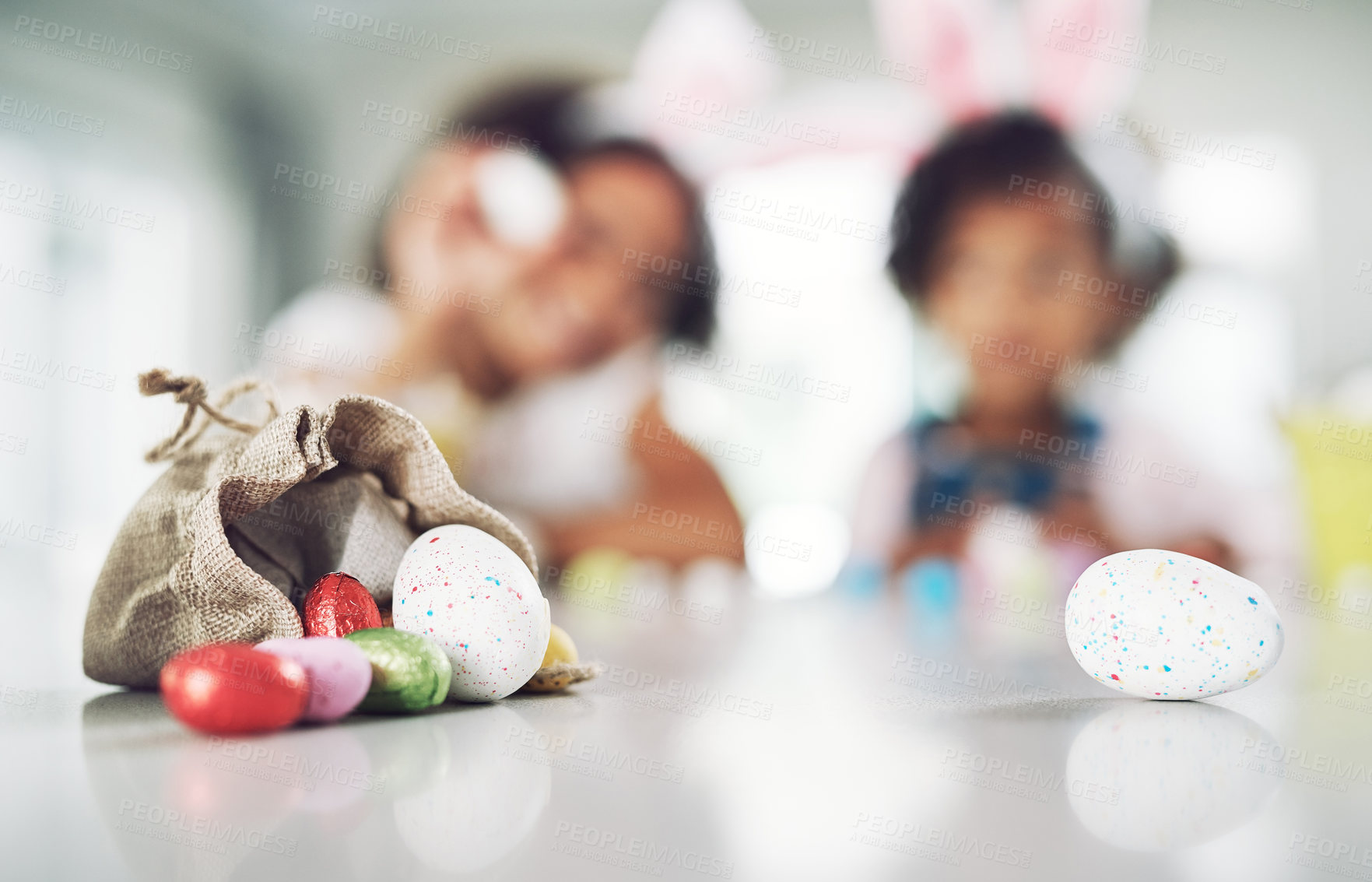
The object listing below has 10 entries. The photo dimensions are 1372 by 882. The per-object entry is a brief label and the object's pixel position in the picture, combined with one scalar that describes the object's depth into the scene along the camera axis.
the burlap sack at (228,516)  0.42
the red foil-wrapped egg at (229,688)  0.38
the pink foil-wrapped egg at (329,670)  0.39
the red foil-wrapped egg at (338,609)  0.42
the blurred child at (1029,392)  1.05
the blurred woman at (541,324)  1.08
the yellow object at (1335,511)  0.93
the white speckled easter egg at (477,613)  0.42
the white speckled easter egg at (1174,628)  0.42
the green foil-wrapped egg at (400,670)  0.40
